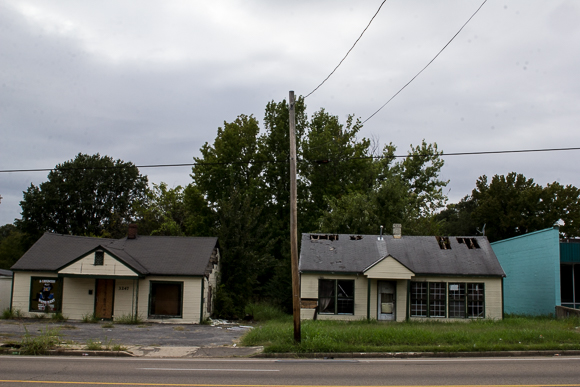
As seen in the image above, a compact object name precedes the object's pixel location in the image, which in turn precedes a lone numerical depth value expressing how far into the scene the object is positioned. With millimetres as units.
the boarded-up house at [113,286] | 24875
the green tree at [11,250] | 57094
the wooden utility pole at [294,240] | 15211
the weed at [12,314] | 25522
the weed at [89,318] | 24780
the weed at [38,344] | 14227
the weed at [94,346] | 14812
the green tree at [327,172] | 43312
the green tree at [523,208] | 56594
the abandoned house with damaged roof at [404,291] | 24281
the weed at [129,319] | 24516
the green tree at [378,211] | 35906
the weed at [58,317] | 25078
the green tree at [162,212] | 53719
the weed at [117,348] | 14808
